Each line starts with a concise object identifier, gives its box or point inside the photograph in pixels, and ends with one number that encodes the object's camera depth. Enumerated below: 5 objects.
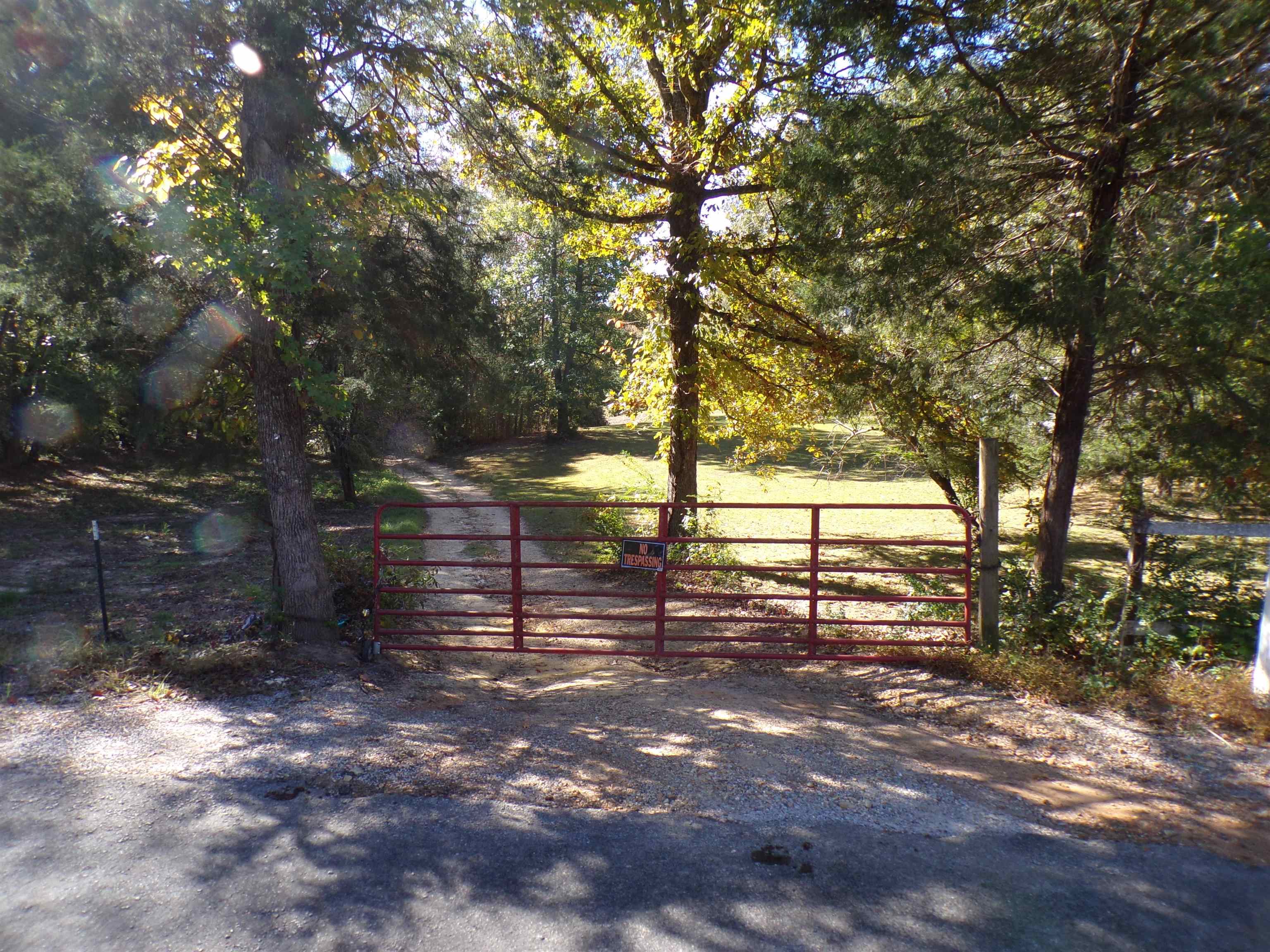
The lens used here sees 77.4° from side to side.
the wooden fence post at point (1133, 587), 7.02
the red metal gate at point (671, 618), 7.62
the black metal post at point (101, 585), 7.36
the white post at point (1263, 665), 5.95
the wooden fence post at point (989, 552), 7.66
